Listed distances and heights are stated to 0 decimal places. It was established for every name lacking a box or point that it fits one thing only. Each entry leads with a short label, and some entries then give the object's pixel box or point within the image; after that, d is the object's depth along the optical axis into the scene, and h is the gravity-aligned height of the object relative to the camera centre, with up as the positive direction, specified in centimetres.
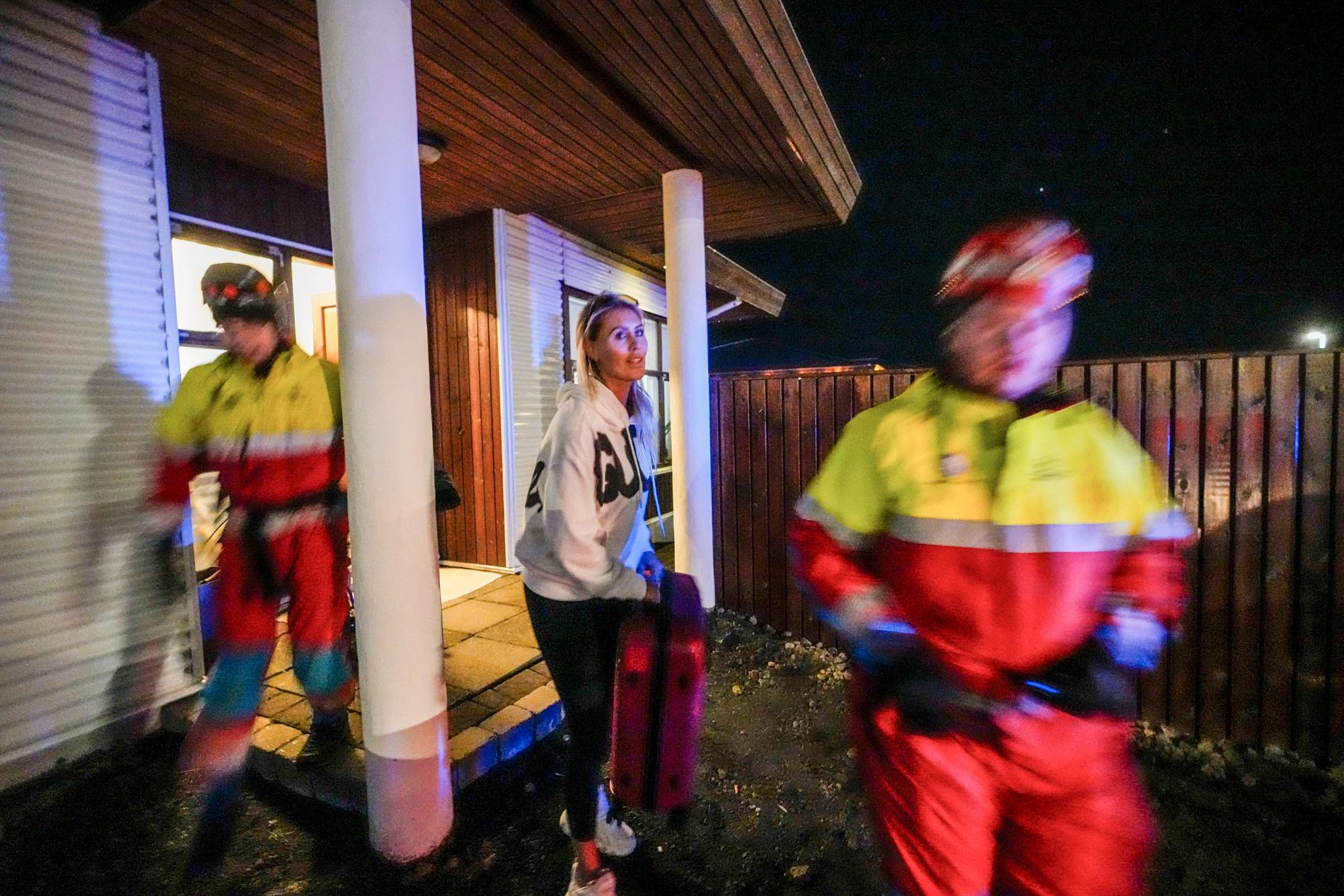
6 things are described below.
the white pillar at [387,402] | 215 +10
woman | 195 -43
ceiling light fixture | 429 +215
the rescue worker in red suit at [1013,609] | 132 -48
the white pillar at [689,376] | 492 +41
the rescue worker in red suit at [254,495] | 249 -29
